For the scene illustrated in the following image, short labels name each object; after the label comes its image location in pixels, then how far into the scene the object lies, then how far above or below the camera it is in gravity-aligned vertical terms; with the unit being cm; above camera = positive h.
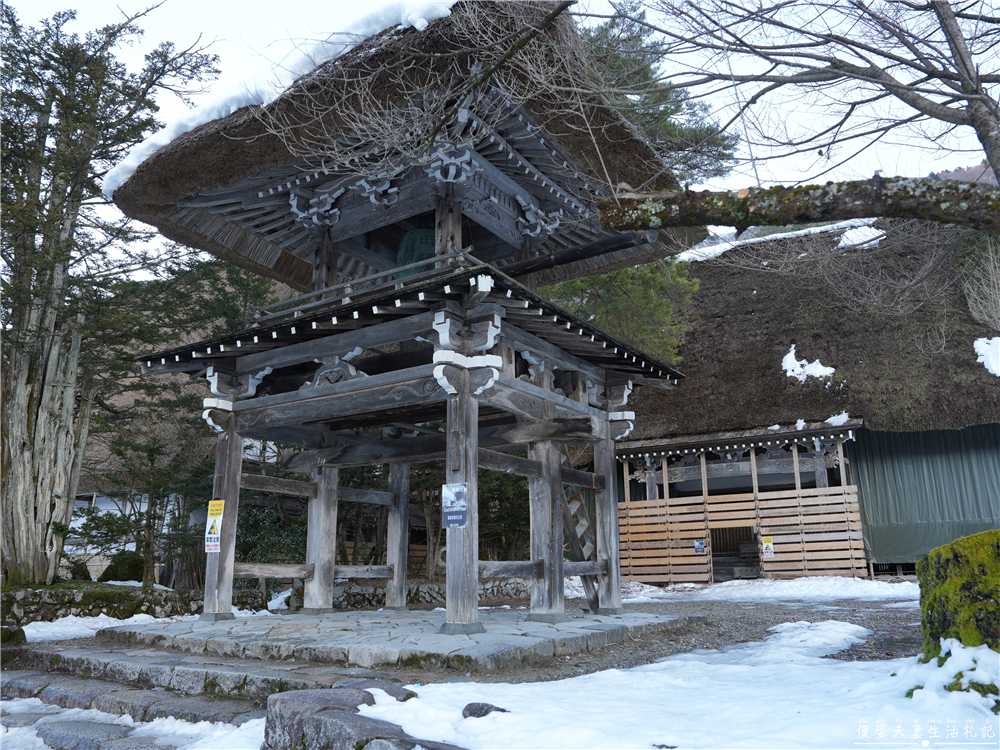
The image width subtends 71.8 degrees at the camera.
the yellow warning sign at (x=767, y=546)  1667 -27
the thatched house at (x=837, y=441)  1598 +220
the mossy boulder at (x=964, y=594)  370 -34
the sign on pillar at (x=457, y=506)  674 +31
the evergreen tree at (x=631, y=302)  1500 +515
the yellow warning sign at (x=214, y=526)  845 +19
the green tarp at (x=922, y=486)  1623 +108
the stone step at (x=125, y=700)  480 -116
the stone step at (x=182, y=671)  512 -103
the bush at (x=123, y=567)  1362 -47
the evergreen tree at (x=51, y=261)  1045 +441
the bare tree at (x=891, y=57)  464 +324
